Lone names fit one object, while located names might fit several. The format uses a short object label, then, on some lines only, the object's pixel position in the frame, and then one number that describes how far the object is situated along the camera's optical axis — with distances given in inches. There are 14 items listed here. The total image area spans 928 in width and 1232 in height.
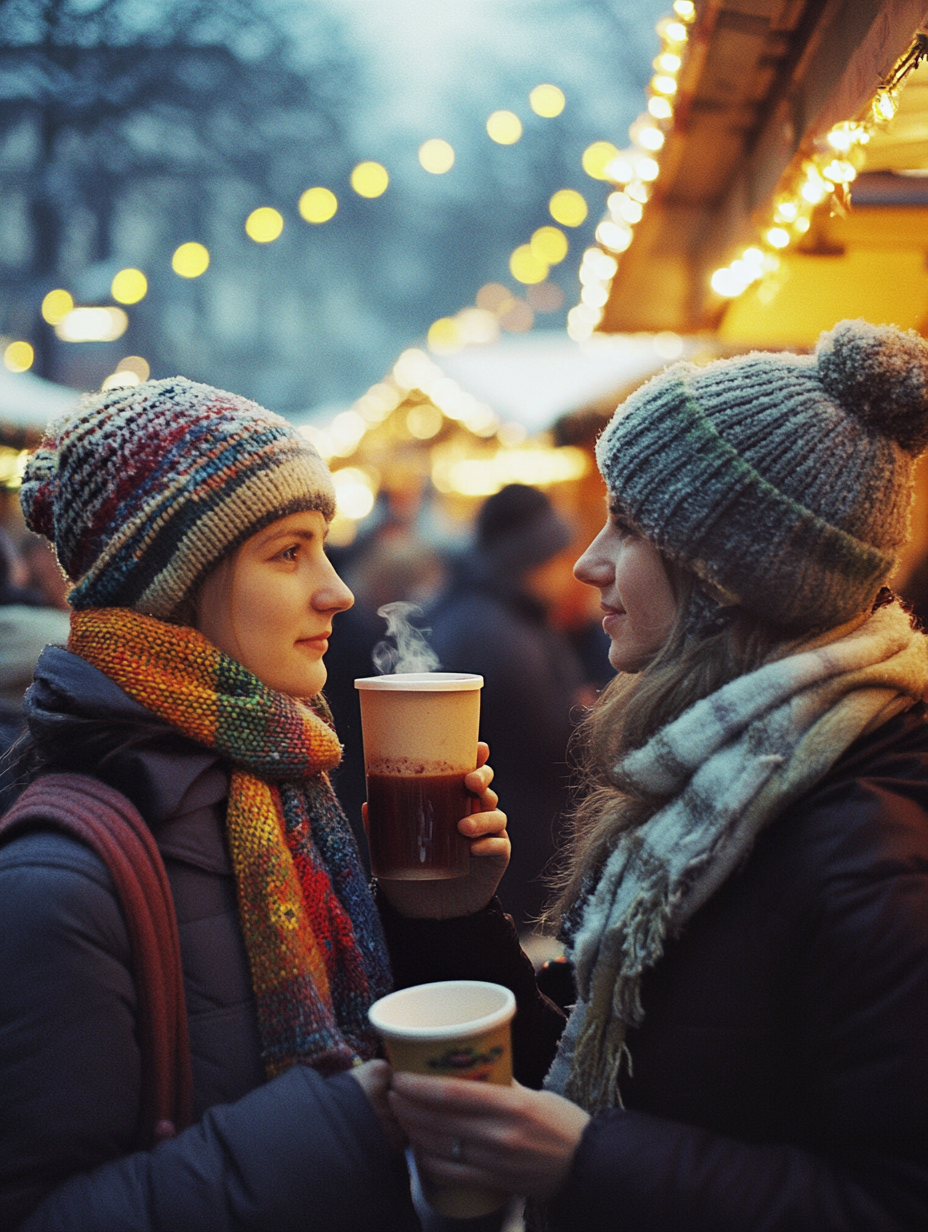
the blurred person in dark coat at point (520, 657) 171.9
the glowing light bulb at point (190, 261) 510.3
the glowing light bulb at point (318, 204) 561.3
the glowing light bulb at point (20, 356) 507.0
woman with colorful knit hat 59.1
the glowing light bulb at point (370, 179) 538.0
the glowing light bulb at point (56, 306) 422.3
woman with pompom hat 56.1
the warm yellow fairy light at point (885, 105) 84.6
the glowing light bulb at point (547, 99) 567.2
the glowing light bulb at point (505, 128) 611.2
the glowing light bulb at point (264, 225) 472.7
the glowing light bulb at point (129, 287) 461.1
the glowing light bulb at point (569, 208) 716.0
